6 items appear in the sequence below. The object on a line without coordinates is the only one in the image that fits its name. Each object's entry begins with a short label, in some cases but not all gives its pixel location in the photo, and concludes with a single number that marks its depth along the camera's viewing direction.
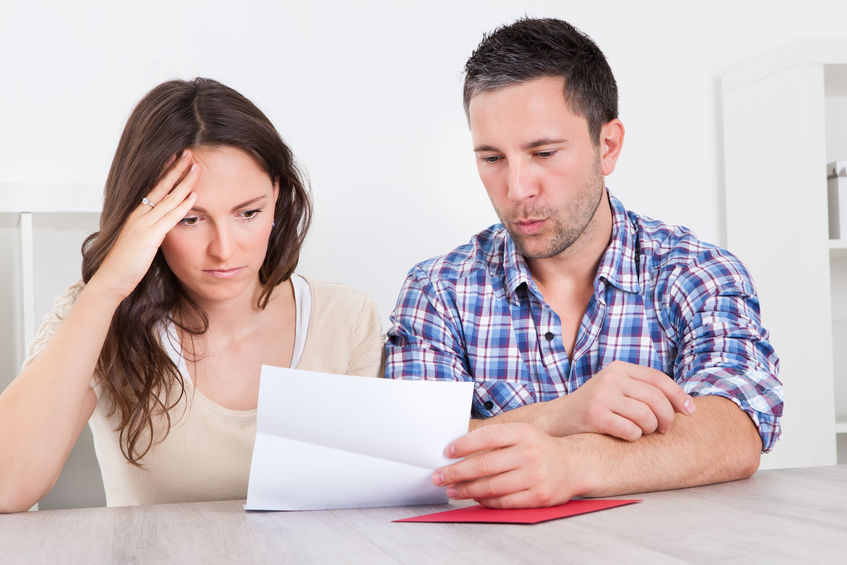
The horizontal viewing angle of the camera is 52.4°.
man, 1.46
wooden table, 0.77
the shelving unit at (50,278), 1.98
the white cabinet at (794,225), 2.33
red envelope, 0.91
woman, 1.29
